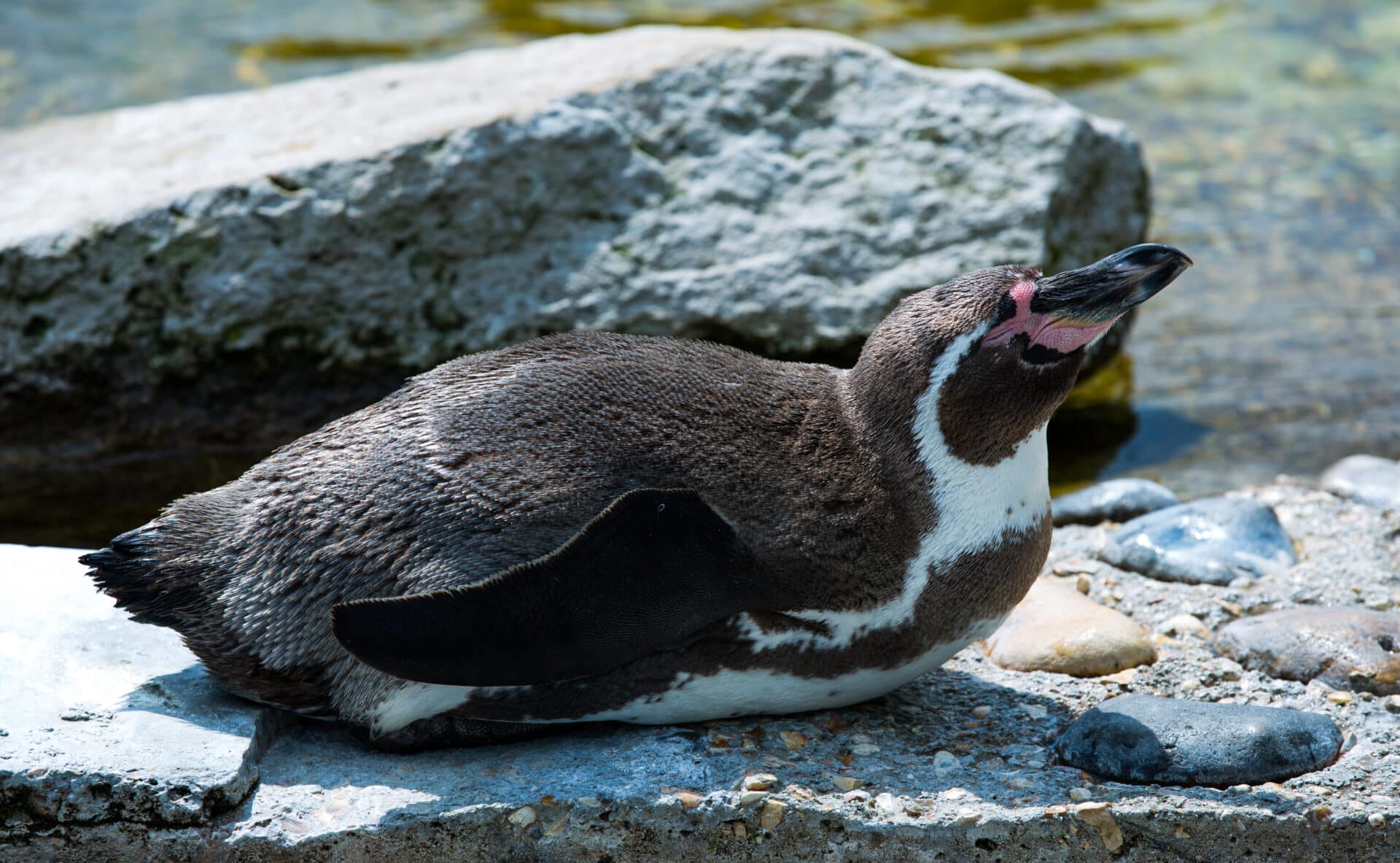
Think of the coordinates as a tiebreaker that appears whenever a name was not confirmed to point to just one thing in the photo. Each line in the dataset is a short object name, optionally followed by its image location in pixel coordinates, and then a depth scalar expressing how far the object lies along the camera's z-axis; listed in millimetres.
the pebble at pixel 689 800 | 6383
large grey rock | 11477
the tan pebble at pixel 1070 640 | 8039
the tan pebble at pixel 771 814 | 6391
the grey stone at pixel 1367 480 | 10883
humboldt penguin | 6422
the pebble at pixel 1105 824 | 6383
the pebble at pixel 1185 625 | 8516
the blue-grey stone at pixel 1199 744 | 6633
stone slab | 6285
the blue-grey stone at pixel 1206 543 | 9281
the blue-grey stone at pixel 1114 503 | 10547
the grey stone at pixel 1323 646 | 7699
